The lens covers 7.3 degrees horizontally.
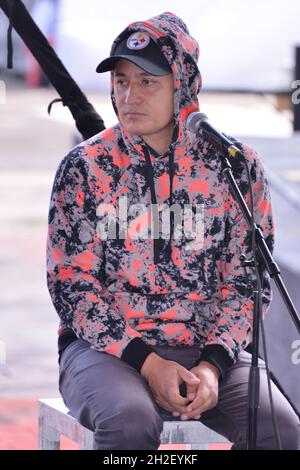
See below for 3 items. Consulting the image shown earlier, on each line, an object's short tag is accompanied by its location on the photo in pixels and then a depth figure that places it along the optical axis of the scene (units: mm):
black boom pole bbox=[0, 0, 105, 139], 7890
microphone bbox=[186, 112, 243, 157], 6166
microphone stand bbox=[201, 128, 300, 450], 6140
